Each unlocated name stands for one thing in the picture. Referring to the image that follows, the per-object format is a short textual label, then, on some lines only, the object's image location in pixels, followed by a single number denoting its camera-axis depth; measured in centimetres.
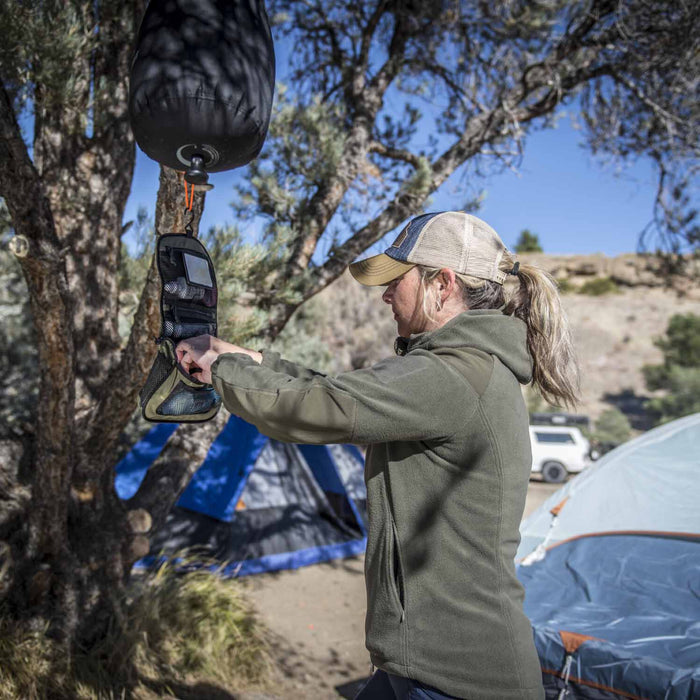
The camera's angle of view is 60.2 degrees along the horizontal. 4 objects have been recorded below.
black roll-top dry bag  157
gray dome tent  291
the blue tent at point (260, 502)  588
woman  119
